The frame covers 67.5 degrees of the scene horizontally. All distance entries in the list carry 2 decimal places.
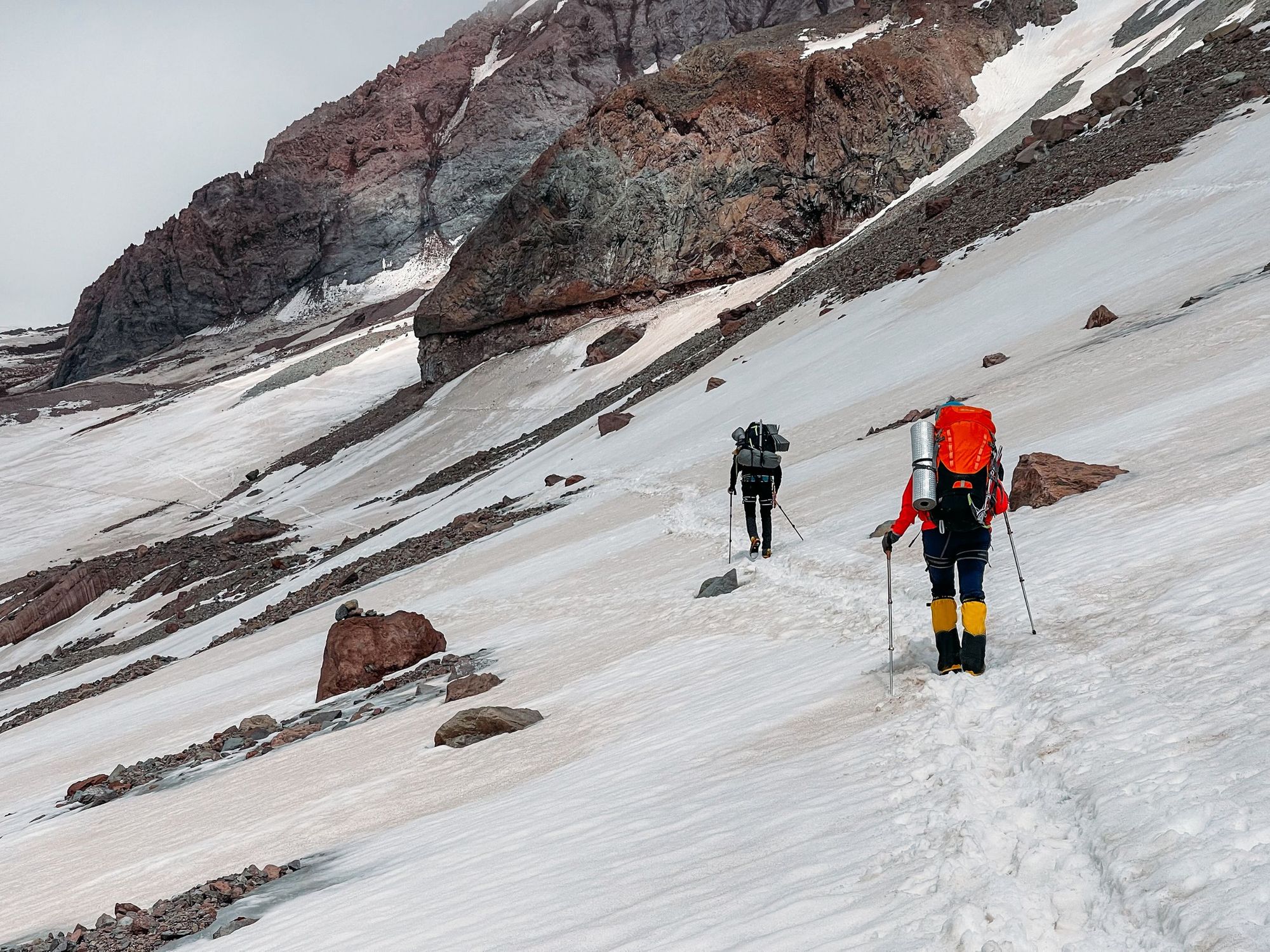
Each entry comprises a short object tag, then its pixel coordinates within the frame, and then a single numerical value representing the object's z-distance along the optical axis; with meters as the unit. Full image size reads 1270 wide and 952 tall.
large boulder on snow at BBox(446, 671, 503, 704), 11.36
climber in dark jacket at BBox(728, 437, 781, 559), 13.37
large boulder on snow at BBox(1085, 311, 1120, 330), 18.89
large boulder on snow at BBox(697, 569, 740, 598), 12.36
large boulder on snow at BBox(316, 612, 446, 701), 13.84
